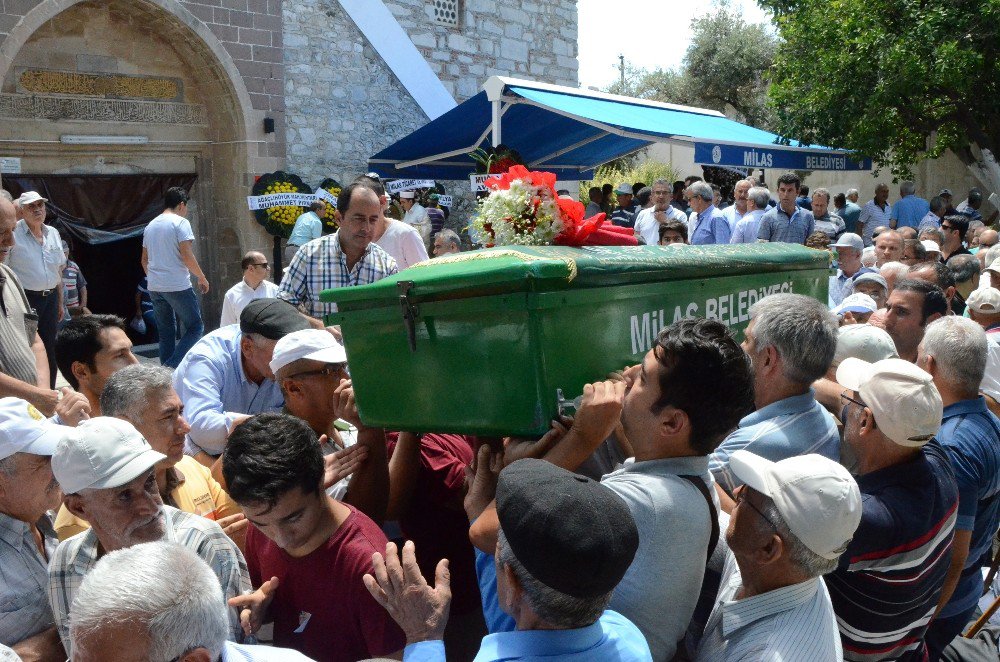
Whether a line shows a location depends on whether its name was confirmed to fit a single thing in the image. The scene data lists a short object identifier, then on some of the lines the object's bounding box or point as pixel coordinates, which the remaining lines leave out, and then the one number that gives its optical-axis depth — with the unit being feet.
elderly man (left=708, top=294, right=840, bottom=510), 8.50
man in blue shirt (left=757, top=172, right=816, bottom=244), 27.66
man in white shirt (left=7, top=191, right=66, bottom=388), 22.50
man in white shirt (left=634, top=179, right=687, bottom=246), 31.04
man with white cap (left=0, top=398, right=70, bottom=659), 7.33
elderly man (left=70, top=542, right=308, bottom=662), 5.22
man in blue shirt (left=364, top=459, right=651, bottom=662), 5.22
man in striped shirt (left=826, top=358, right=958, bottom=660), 7.50
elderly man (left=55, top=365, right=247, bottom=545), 8.93
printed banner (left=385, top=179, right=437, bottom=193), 40.11
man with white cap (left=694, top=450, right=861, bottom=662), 6.15
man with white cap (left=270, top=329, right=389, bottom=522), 8.66
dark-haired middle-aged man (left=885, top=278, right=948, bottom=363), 14.48
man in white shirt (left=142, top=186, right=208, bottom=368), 27.50
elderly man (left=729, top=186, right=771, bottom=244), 28.80
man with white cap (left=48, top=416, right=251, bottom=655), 7.25
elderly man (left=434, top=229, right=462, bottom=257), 25.21
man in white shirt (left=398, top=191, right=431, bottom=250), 35.76
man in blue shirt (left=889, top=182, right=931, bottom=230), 41.42
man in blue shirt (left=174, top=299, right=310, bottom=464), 10.94
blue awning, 31.04
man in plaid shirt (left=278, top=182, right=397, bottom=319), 15.64
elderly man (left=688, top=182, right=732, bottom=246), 29.66
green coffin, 7.27
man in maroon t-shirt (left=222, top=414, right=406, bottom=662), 7.21
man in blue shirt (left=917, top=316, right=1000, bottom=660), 9.35
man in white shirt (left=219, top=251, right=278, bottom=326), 20.99
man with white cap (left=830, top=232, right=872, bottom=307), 20.96
